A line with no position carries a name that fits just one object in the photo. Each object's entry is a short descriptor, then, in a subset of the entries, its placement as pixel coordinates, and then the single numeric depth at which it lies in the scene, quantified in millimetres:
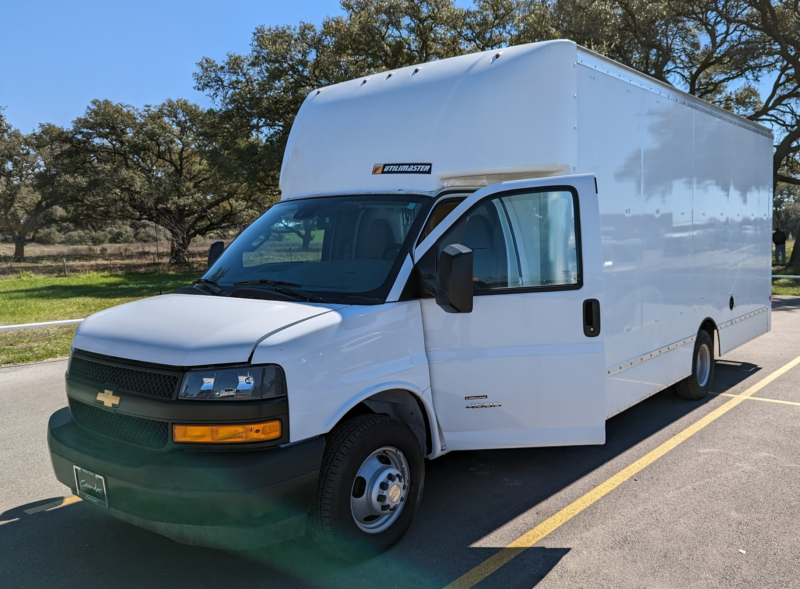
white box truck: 3156
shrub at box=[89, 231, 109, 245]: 63250
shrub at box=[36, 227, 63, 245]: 59725
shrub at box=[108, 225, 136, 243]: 65375
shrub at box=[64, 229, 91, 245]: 64250
